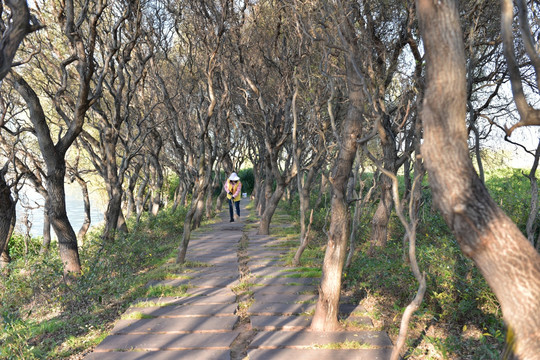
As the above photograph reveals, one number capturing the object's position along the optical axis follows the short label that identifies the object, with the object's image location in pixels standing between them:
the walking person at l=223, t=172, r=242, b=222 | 15.07
